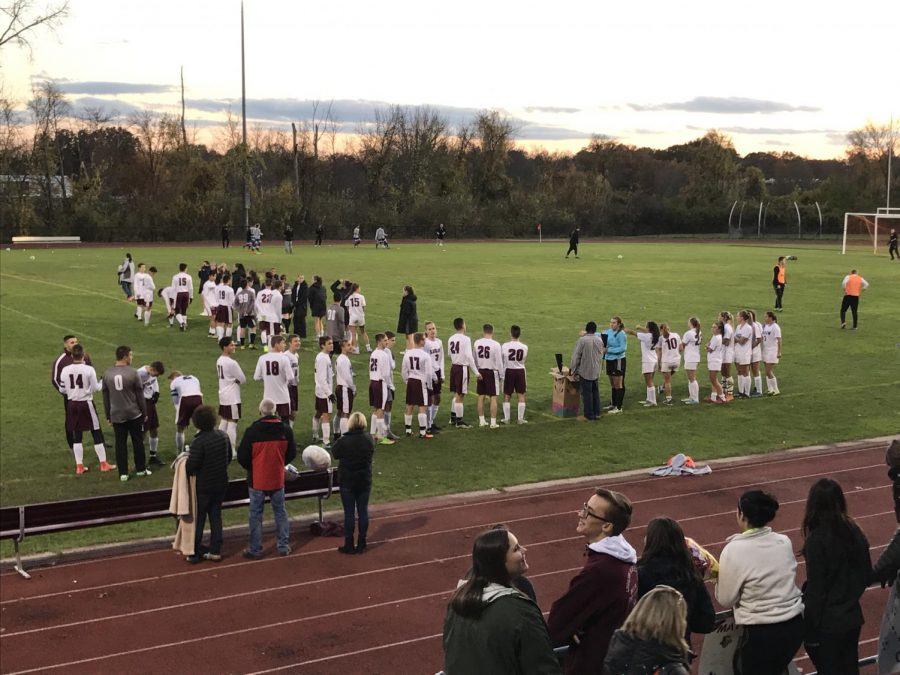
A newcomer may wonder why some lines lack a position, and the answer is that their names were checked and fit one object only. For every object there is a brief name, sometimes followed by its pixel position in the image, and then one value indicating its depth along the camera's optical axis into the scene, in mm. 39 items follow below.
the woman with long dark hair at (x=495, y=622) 4188
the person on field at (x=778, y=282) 32031
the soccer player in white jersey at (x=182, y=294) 26422
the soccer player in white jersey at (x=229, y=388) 14484
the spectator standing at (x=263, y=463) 10492
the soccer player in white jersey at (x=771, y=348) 19281
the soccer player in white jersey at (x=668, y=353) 18750
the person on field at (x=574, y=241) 54094
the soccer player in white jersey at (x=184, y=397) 14172
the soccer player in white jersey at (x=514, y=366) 16609
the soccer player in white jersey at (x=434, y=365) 16312
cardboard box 17266
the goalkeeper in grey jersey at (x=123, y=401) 13281
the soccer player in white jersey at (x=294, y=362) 14984
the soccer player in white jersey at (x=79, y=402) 13773
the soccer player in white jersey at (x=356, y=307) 22562
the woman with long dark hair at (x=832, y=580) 5621
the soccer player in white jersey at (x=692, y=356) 18578
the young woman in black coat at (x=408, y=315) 23055
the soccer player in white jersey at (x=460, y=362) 16609
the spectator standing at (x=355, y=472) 10438
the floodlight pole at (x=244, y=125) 64500
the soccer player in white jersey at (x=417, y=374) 15641
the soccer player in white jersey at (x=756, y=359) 19062
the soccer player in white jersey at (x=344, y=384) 14797
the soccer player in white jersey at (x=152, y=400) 13672
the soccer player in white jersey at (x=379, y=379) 15117
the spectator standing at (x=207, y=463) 10289
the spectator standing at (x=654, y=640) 4371
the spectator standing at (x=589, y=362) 16719
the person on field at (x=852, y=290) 27422
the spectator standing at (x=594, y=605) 4992
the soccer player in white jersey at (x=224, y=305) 23984
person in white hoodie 5508
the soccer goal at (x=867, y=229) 70000
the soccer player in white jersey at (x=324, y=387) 14852
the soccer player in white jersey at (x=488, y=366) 16500
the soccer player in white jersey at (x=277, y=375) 14359
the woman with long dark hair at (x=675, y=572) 5230
